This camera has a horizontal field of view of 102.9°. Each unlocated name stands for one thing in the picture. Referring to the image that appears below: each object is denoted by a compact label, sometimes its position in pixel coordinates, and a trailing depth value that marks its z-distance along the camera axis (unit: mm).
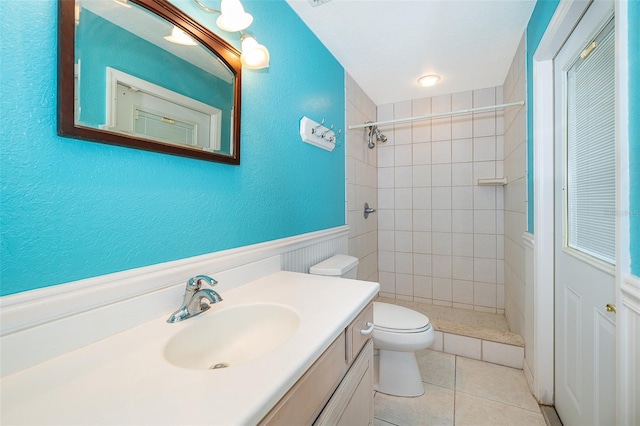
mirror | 634
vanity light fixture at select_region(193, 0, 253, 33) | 911
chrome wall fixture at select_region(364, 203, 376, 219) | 2501
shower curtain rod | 1641
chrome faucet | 755
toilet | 1492
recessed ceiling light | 2215
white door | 924
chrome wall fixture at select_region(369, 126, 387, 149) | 2516
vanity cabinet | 550
